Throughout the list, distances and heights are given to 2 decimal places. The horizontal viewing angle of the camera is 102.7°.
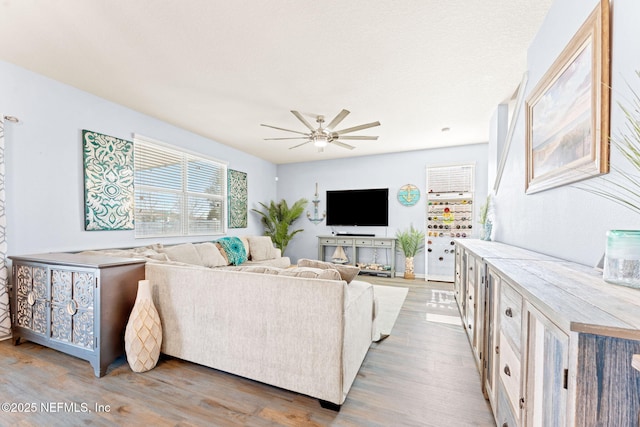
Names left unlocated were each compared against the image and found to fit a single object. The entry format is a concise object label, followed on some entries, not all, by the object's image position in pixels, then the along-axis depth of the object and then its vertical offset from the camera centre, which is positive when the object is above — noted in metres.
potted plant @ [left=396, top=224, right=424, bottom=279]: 5.15 -0.70
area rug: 2.69 -1.30
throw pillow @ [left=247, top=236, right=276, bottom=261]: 4.82 -0.74
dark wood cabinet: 1.91 -0.75
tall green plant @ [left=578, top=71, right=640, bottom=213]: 1.02 +0.16
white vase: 1.91 -0.94
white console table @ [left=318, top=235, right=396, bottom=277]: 5.26 -0.73
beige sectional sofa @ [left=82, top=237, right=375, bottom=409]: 1.56 -0.77
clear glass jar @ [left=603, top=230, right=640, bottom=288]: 0.87 -0.16
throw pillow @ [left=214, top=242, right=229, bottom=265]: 4.22 -0.71
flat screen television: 5.57 +0.08
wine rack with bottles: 4.96 -0.05
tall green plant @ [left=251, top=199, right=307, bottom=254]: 6.01 -0.22
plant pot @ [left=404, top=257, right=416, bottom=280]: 5.16 -1.19
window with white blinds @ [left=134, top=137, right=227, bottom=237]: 3.56 +0.28
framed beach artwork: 1.20 +0.58
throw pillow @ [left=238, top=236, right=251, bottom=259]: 4.75 -0.62
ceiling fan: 3.21 +0.97
